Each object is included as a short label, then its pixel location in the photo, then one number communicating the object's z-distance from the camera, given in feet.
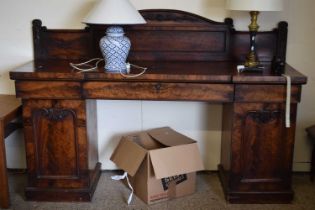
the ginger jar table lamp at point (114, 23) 6.88
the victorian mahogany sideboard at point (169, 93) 6.99
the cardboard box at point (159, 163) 7.48
